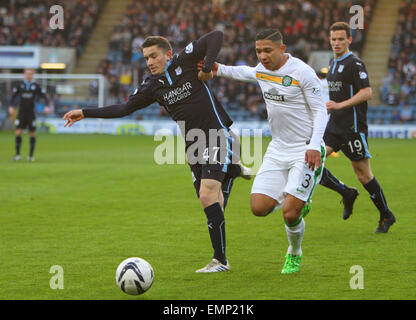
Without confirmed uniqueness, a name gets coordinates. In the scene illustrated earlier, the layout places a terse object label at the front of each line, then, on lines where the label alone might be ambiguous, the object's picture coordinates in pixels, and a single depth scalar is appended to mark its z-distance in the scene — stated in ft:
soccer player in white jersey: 41.42
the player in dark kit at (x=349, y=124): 55.34
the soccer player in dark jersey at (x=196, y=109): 43.24
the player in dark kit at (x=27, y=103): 124.11
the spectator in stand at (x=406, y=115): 204.13
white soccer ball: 36.09
